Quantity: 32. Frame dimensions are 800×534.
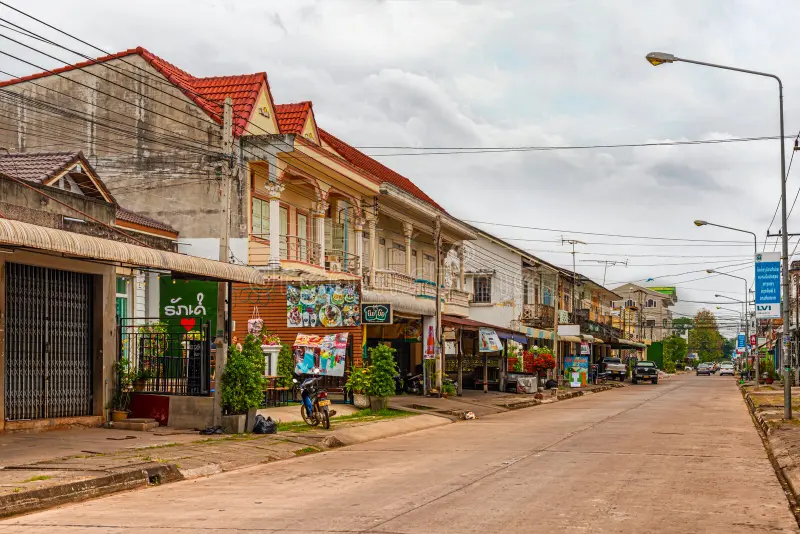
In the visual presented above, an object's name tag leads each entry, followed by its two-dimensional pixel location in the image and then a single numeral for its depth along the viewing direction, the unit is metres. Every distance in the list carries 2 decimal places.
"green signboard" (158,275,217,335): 20.48
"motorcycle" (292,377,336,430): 20.05
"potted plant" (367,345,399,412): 24.94
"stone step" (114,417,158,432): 18.08
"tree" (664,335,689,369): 127.93
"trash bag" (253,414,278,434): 18.61
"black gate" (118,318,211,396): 19.22
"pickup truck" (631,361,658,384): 68.30
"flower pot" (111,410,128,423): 18.80
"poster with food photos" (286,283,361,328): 24.48
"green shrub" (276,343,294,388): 24.38
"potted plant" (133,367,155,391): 19.67
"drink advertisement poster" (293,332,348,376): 25.80
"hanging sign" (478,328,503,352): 36.34
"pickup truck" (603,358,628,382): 69.69
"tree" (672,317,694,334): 159.88
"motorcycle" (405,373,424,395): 33.53
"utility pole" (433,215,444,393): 31.59
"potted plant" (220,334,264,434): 18.14
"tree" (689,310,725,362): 152.00
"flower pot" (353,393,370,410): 26.06
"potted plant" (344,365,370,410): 25.30
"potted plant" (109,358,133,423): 18.83
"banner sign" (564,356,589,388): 51.25
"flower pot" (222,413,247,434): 18.27
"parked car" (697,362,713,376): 106.00
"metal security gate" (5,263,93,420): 16.45
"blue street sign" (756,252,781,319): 26.08
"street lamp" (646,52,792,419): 24.03
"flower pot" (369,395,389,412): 25.50
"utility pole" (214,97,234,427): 17.83
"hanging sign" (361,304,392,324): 26.27
